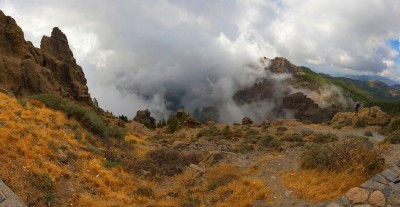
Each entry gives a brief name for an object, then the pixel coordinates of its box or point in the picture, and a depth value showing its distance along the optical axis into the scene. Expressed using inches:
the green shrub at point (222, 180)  646.4
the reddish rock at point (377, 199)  360.1
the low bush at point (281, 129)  1565.2
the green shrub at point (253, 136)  1196.2
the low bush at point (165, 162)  825.5
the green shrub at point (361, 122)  1530.5
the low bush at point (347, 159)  525.0
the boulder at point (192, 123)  2689.0
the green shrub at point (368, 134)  1239.5
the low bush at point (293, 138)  1145.1
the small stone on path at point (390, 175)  374.6
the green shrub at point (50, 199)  464.0
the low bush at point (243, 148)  1005.7
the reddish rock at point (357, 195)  370.0
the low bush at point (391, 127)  1277.1
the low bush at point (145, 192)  641.1
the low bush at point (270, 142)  1031.2
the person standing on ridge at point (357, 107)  1719.7
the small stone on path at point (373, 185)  373.1
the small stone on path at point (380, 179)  376.4
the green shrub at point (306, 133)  1243.0
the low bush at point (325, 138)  1086.4
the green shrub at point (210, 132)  1683.1
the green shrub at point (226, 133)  1583.9
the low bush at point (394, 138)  857.3
